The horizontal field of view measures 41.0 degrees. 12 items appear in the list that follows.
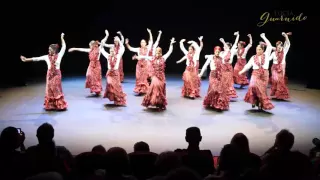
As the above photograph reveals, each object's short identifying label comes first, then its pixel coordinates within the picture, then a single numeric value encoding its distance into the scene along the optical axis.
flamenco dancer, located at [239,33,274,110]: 8.14
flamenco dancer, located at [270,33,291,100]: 9.63
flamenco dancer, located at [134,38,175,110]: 8.24
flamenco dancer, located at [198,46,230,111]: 8.39
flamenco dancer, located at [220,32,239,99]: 9.68
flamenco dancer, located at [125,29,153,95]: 10.31
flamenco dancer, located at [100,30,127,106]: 8.73
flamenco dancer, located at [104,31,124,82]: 9.79
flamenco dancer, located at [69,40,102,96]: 10.01
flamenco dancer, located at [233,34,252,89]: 11.12
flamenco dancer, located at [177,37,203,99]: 9.71
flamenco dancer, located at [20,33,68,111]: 7.99
